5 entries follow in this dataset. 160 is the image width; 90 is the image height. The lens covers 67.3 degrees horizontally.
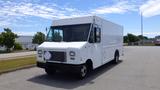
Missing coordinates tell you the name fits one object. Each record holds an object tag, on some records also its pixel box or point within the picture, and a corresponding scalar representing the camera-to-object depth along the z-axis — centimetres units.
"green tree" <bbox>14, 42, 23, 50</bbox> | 2918
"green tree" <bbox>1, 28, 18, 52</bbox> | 2624
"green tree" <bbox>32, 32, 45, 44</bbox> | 3451
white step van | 494
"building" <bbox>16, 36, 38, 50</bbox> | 4450
